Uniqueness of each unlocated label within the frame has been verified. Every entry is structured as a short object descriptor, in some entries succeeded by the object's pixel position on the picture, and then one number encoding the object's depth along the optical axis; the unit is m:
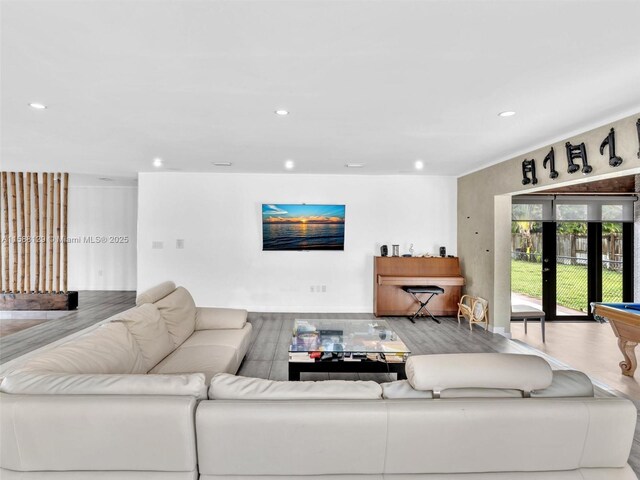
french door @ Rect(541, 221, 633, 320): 5.49
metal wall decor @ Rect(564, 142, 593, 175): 3.19
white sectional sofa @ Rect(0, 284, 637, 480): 1.31
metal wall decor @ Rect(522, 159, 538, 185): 4.00
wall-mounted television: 5.94
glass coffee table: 2.79
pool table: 3.15
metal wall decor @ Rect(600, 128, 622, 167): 2.86
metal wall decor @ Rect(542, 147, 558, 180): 3.64
